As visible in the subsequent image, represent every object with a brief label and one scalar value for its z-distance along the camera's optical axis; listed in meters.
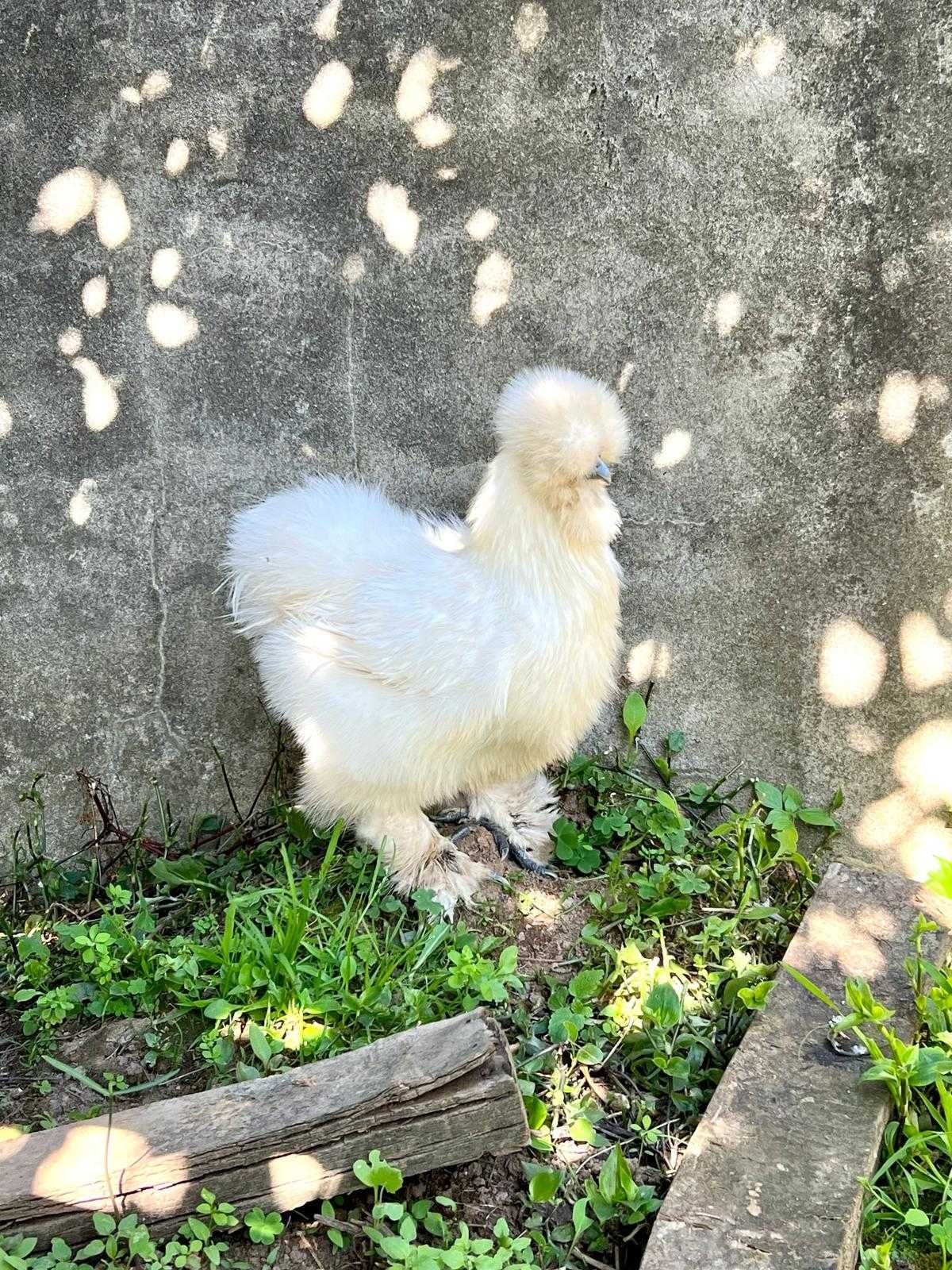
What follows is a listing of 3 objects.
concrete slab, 0.64
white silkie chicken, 0.82
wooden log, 0.64
